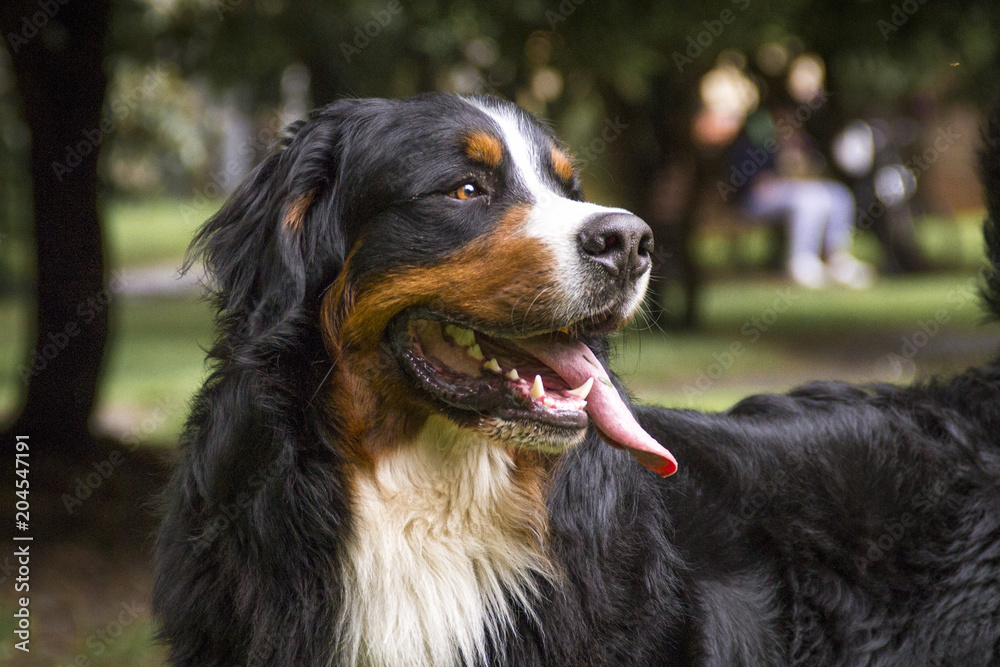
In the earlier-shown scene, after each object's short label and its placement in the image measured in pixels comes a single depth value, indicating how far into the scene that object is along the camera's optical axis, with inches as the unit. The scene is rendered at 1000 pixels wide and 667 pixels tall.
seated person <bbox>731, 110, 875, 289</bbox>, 739.4
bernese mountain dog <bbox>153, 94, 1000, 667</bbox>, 98.0
